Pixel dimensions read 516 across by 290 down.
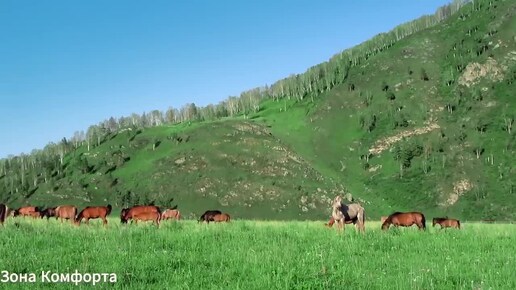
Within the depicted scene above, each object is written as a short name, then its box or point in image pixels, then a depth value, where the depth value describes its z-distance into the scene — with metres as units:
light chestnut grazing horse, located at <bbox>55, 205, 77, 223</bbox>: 33.53
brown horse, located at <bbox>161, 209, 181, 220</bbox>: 43.88
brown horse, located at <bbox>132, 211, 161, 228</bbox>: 33.50
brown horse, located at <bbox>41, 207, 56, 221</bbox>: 45.24
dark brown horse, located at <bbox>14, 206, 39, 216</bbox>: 47.37
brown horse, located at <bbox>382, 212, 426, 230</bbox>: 32.94
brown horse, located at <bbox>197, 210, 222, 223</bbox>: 43.41
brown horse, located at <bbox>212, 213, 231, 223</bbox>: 43.06
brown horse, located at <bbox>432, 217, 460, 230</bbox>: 41.04
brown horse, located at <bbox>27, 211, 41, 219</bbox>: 44.06
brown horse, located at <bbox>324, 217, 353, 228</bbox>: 29.32
